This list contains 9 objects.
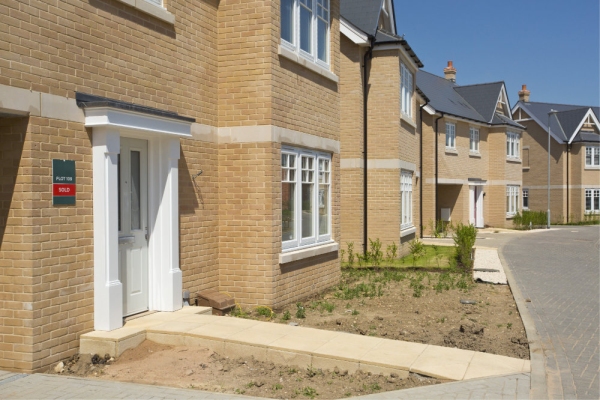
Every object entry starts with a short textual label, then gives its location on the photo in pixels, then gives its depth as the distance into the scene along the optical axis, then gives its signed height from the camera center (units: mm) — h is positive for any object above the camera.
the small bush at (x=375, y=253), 17016 -1707
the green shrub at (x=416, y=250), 17656 -1700
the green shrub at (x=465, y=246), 16062 -1456
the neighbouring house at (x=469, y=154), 28859 +2155
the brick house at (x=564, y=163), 43750 +2262
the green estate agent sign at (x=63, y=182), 6762 +140
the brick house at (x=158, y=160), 6520 +498
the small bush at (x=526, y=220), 35688 -1574
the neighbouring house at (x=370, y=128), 17312 +1970
